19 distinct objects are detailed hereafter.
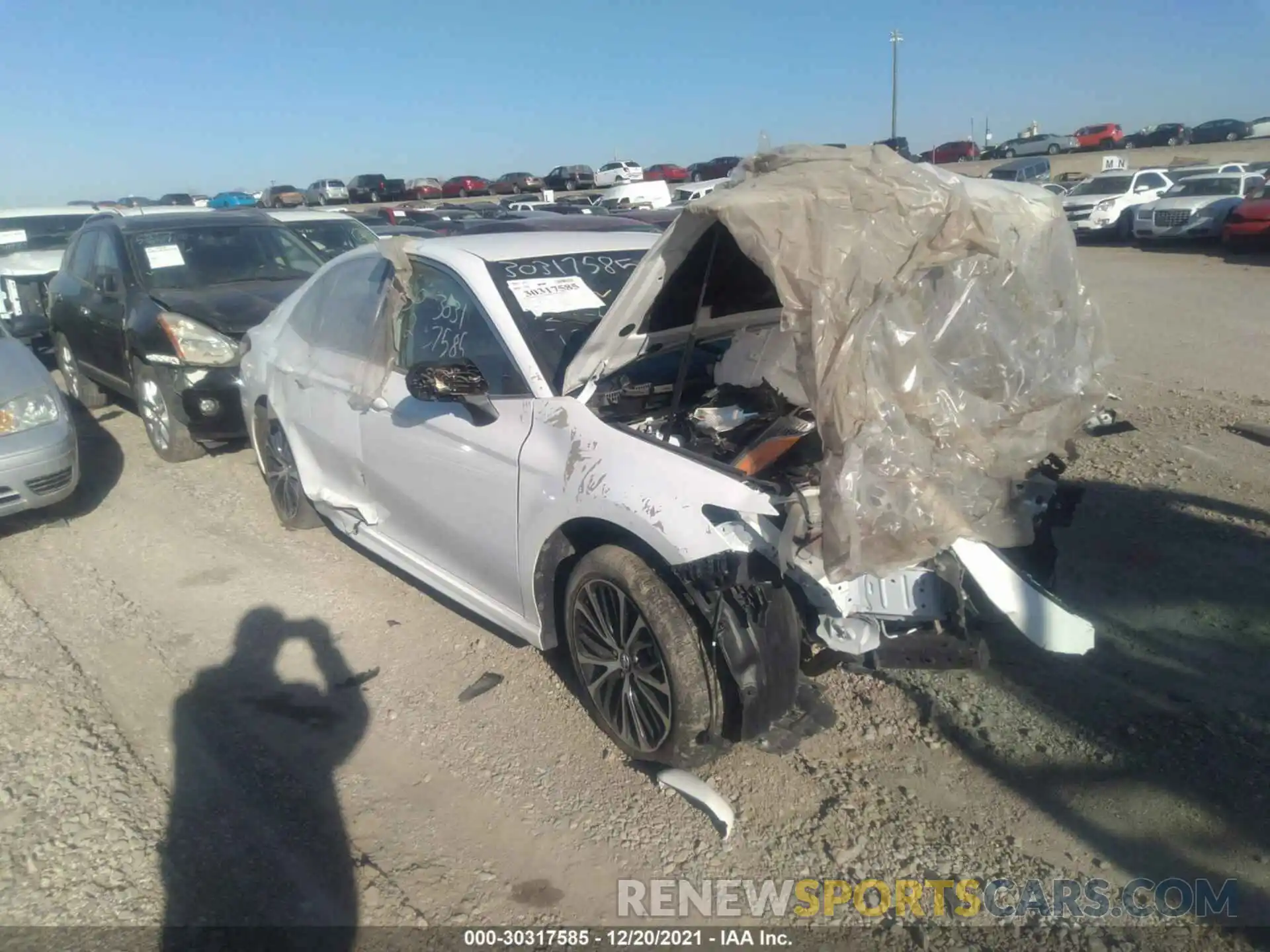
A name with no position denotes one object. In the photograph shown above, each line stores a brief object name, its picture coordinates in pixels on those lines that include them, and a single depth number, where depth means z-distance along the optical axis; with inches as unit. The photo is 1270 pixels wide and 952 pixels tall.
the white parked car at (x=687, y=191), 1050.0
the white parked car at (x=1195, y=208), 732.0
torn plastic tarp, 100.3
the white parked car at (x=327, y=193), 1771.7
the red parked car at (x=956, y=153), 1914.4
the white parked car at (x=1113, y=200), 855.7
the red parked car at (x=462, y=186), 1875.0
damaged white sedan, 104.8
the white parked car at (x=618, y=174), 1726.1
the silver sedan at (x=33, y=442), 209.8
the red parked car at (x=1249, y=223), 650.8
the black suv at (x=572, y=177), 1839.3
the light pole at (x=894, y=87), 1700.3
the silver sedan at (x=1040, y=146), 1927.9
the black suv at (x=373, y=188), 1845.5
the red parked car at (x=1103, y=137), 1973.4
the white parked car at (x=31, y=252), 411.2
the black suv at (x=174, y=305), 253.3
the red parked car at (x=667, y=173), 1833.9
